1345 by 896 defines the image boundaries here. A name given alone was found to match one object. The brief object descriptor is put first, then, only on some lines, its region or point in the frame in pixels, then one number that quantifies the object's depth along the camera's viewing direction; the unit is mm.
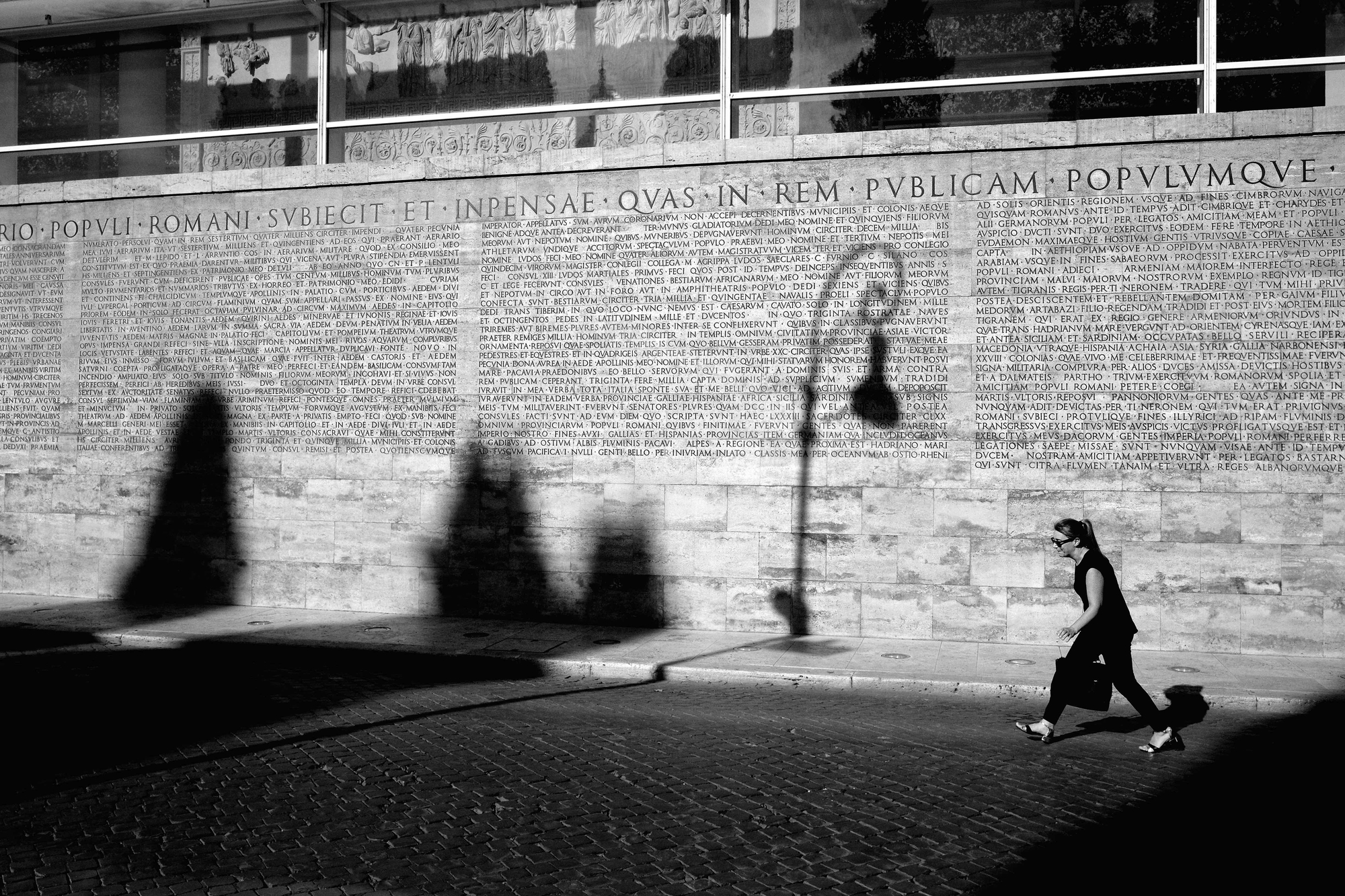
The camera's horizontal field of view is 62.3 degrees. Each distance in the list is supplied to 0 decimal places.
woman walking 7684
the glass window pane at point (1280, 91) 11938
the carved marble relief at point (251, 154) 14609
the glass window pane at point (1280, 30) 12070
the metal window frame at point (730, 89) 12180
